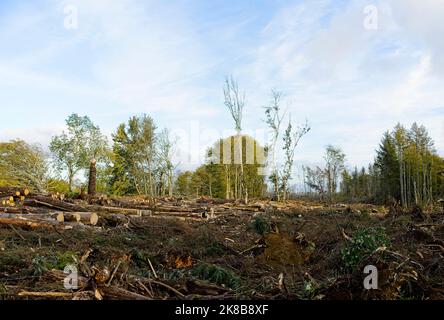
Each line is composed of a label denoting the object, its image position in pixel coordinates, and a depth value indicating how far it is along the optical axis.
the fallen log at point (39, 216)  10.49
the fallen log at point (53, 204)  13.29
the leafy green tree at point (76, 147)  35.84
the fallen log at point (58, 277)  4.74
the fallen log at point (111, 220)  12.13
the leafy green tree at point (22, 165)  32.19
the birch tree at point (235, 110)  34.72
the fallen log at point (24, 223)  9.98
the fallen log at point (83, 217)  11.30
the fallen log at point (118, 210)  14.18
